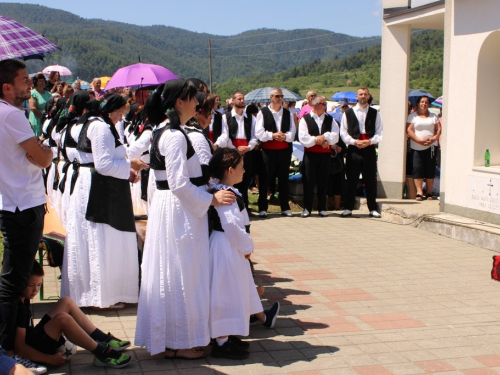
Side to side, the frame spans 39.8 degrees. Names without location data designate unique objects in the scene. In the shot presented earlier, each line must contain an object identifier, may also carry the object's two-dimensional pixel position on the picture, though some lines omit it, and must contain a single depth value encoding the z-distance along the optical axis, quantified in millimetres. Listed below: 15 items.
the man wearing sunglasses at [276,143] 11734
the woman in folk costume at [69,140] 6473
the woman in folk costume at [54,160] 8211
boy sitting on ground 4754
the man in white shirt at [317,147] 11594
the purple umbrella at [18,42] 5414
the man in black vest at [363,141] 11664
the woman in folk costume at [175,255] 4941
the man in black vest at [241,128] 11797
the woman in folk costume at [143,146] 5177
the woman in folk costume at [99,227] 6145
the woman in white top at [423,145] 12258
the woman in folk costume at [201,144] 5156
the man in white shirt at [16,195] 4590
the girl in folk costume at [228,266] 5074
